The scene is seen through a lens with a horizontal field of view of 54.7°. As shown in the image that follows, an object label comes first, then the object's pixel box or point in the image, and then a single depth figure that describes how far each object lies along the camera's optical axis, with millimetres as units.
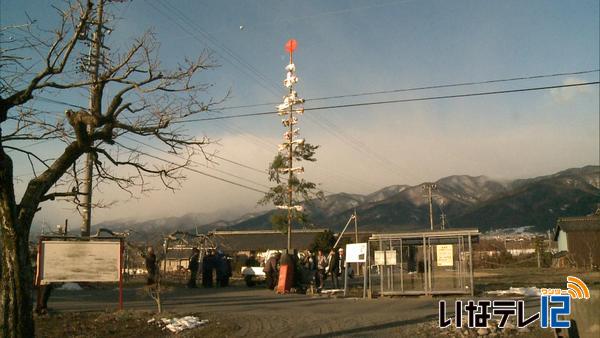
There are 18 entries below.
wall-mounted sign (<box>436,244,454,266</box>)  20250
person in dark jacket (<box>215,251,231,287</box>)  26125
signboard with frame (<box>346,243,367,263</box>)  20672
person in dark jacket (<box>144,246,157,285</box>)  15312
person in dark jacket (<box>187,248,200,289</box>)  25141
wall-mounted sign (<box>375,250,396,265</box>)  20703
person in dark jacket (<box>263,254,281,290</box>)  23703
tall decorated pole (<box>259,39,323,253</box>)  29266
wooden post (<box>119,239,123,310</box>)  14703
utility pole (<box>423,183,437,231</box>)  66231
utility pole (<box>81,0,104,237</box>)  11277
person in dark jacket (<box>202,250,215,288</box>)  25719
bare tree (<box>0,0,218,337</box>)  10148
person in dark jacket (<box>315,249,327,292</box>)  23156
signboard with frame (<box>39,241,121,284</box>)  14234
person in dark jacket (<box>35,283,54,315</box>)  14742
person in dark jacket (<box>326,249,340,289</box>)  23766
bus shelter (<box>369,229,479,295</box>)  20156
